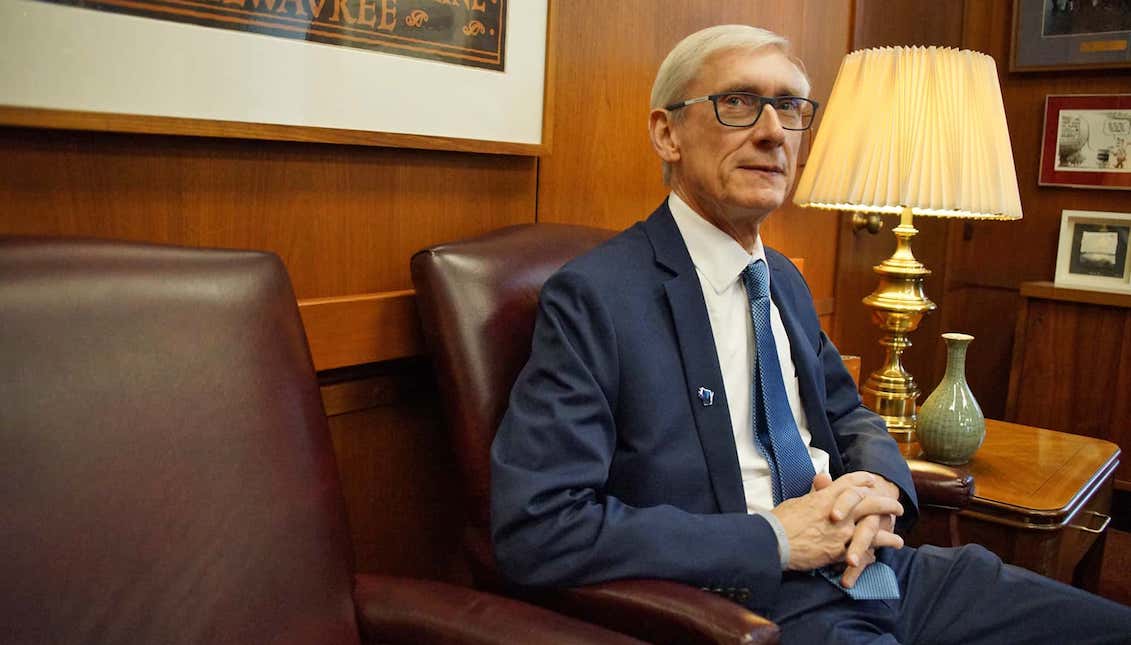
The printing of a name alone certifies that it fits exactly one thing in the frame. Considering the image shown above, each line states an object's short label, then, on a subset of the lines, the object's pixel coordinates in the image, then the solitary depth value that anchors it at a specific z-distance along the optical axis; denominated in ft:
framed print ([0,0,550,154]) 3.85
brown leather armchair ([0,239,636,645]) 3.17
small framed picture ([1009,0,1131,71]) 12.77
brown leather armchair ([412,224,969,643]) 4.75
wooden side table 6.23
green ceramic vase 6.84
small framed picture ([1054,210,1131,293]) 12.70
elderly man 4.19
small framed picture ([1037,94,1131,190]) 12.97
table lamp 7.01
